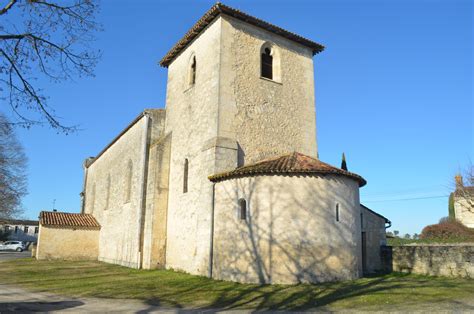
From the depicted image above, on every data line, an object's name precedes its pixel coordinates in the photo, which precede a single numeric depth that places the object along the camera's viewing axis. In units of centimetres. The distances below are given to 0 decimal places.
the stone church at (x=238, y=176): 1260
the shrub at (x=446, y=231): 2836
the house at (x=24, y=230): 6569
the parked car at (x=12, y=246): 4434
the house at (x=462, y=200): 3031
